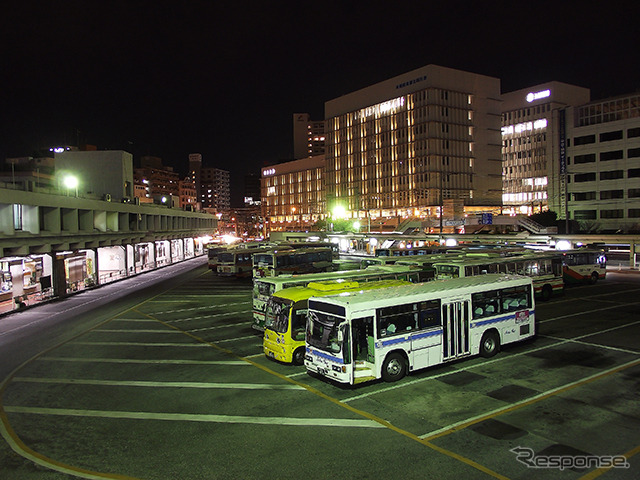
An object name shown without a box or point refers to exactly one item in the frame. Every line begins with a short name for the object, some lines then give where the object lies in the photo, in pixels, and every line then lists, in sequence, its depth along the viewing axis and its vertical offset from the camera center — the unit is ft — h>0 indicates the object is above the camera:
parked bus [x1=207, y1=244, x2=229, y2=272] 172.96 -8.71
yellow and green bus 51.65 -10.07
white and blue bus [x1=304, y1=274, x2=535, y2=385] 43.21 -9.95
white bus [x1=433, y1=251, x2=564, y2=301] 84.53 -7.72
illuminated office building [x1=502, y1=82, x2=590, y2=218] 355.15 +71.15
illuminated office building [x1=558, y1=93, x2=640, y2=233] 234.99 +30.98
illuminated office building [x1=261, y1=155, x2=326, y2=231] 504.84 +42.62
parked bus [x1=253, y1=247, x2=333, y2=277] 117.60 -7.95
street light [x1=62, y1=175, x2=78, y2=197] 129.70 +15.19
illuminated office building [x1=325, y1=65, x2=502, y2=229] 358.64 +68.43
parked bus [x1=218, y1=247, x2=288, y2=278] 146.92 -9.19
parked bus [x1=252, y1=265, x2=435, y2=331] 68.90 -7.75
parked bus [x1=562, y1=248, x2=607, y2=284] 110.63 -9.86
